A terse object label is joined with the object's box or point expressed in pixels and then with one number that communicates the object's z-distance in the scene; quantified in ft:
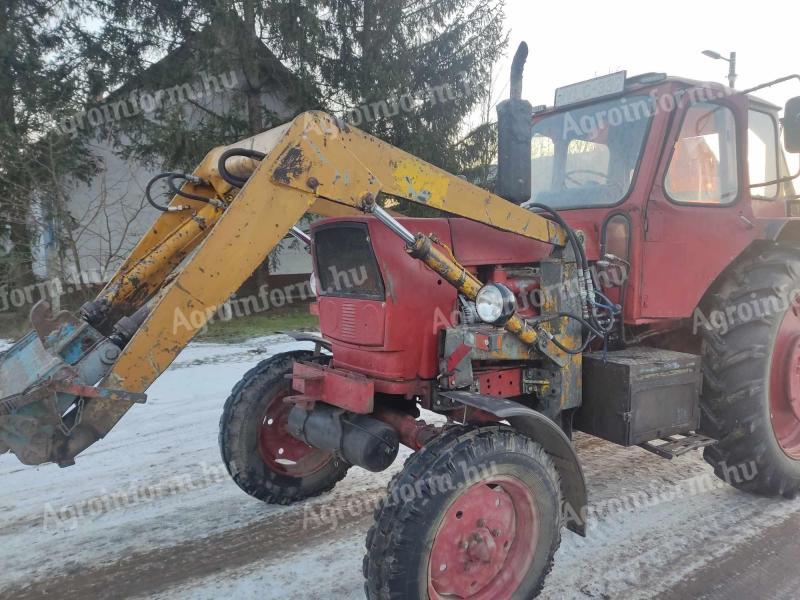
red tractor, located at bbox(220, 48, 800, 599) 8.21
